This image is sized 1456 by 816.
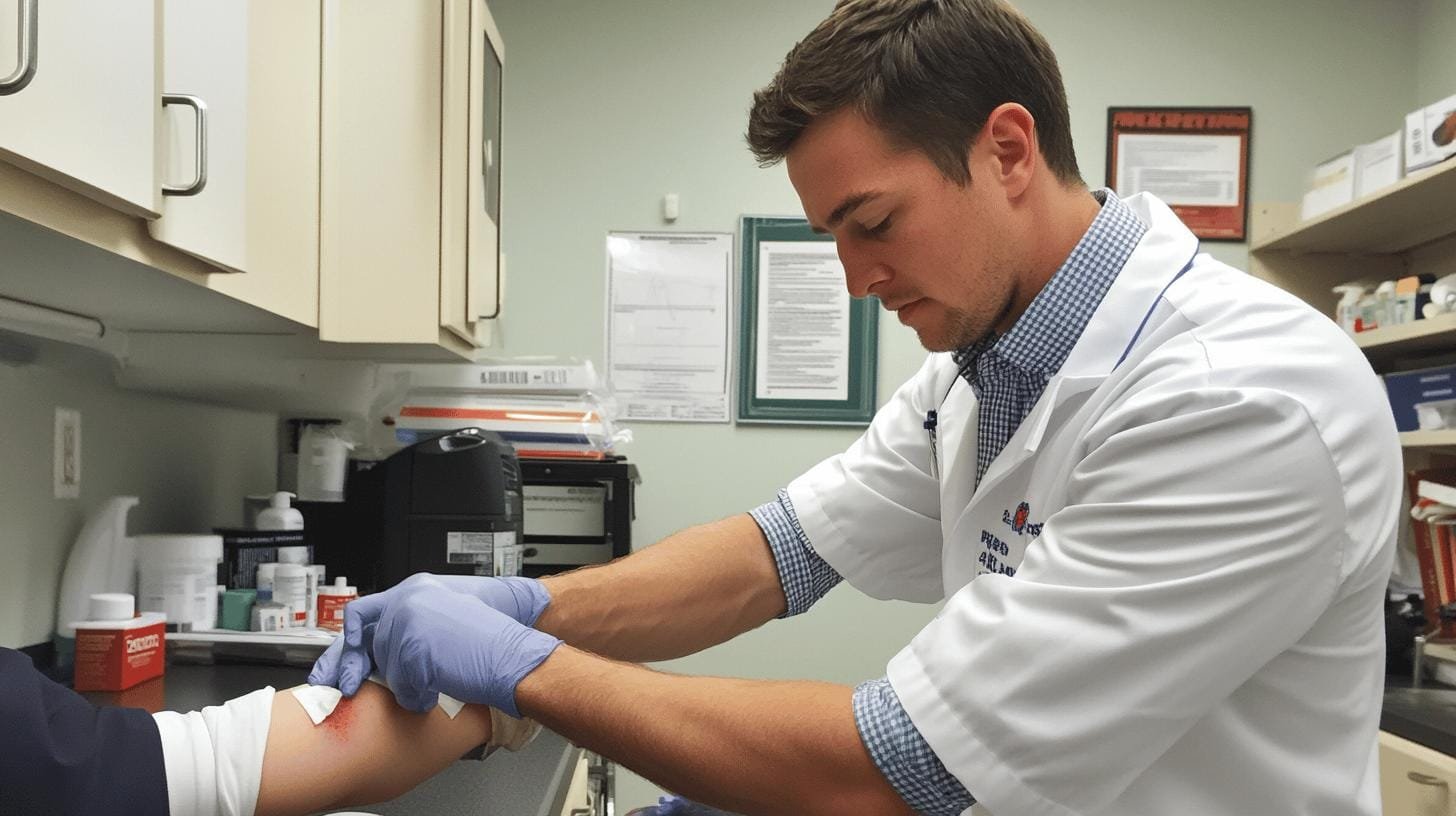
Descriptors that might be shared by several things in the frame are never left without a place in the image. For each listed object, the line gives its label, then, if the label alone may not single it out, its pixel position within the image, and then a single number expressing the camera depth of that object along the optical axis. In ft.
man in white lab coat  2.71
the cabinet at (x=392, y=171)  5.36
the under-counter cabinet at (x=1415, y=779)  5.81
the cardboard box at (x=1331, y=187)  8.35
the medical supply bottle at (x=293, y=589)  5.34
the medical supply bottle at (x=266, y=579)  5.36
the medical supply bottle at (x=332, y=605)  5.52
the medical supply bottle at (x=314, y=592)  5.51
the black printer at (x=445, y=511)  5.97
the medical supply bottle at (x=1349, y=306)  8.51
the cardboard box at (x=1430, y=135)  6.98
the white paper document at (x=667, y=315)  9.59
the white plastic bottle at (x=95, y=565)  4.99
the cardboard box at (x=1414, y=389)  7.57
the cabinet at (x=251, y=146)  3.31
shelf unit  7.52
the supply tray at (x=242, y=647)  5.09
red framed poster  9.52
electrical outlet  5.05
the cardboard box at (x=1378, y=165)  7.70
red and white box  4.55
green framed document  9.56
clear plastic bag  7.52
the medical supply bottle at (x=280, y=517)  5.80
